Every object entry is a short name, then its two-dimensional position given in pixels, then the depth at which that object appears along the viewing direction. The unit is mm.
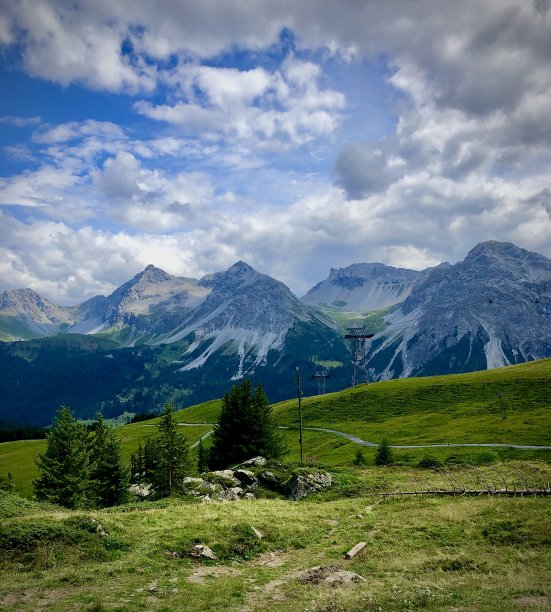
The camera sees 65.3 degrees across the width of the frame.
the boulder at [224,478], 44438
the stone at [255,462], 50700
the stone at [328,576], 19922
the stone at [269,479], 45125
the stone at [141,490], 62656
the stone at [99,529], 25609
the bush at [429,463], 54812
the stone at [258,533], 27527
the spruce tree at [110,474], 58866
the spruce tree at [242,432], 61406
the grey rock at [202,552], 24078
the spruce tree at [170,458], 53875
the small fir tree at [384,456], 62281
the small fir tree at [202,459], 78844
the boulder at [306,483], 43281
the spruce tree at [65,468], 51125
